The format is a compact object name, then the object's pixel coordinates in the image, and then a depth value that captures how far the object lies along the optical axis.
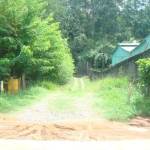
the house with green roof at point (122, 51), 29.31
